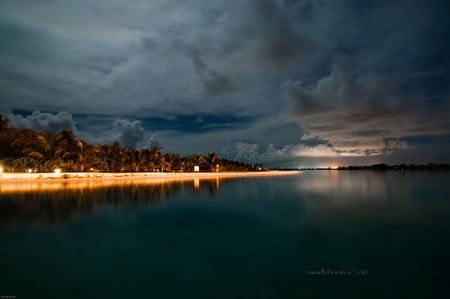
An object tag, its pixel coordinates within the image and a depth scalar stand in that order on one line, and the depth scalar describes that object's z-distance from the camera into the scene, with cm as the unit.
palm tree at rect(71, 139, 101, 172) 4881
